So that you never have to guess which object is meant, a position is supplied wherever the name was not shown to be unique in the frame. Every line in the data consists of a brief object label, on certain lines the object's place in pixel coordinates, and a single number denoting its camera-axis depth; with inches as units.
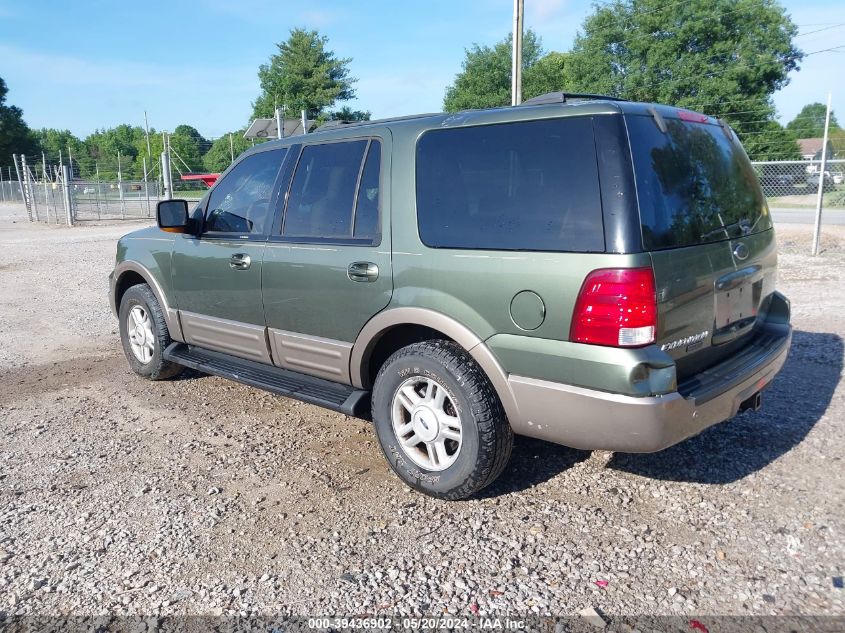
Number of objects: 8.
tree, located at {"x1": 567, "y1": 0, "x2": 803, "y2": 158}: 1513.3
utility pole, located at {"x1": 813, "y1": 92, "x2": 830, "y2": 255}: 446.9
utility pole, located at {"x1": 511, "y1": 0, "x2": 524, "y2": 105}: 620.4
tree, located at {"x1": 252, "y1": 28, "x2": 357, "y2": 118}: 1866.4
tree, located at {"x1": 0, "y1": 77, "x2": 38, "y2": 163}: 2694.4
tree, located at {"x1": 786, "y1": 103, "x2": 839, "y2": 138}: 2805.1
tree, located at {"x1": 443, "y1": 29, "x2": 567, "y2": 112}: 1840.6
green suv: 113.9
